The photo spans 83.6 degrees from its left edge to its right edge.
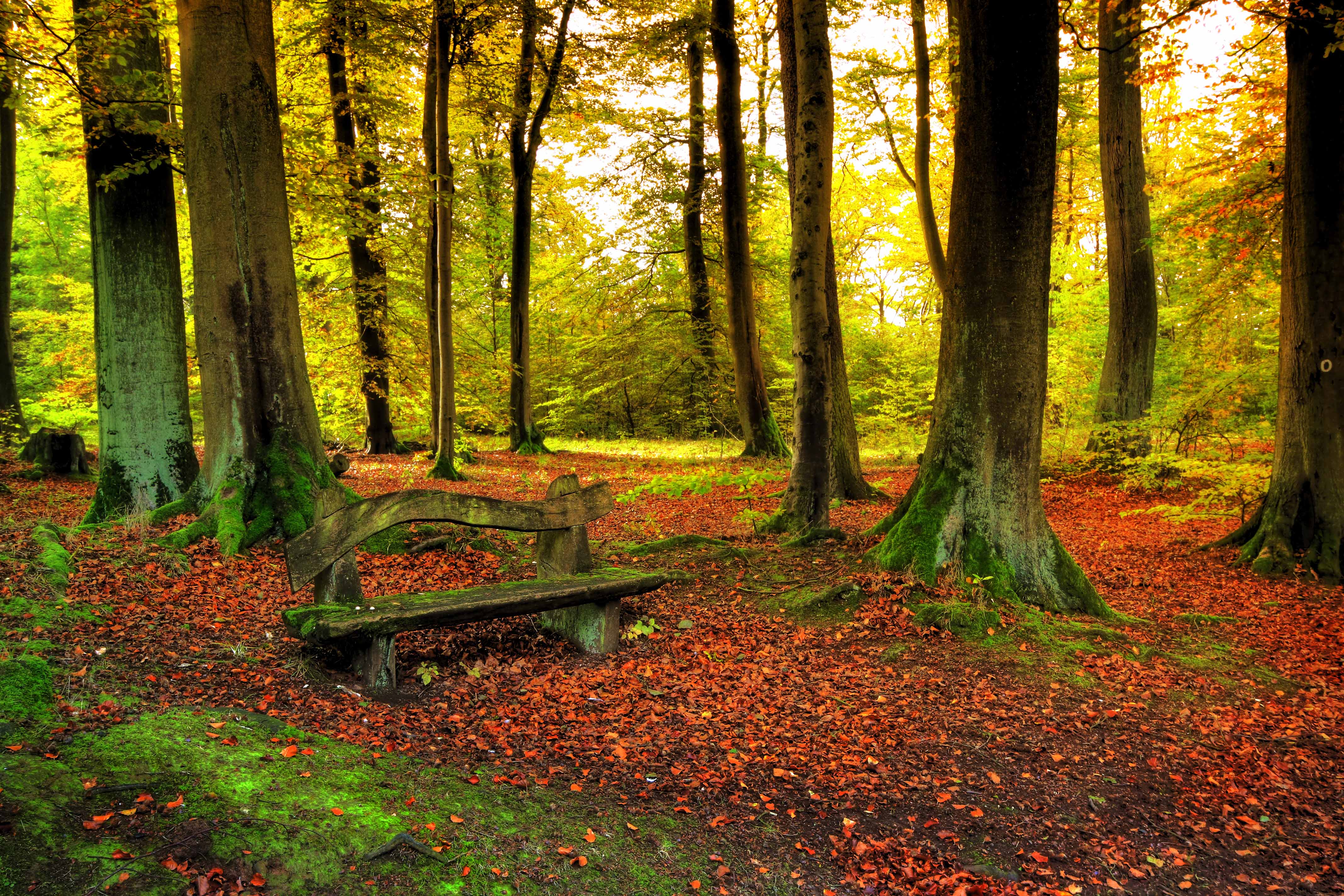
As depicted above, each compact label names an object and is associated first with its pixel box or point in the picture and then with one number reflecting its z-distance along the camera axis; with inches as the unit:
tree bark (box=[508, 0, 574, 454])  625.3
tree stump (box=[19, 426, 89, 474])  387.2
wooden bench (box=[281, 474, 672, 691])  160.6
